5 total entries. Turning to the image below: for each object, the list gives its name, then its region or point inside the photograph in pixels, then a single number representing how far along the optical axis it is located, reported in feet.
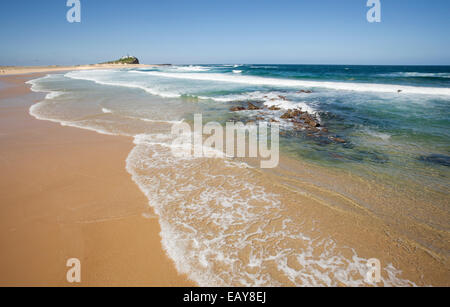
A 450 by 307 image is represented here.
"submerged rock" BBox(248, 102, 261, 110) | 40.17
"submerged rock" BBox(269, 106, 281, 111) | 40.17
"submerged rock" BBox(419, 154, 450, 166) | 18.56
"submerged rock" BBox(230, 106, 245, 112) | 38.88
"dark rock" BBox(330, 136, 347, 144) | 23.73
